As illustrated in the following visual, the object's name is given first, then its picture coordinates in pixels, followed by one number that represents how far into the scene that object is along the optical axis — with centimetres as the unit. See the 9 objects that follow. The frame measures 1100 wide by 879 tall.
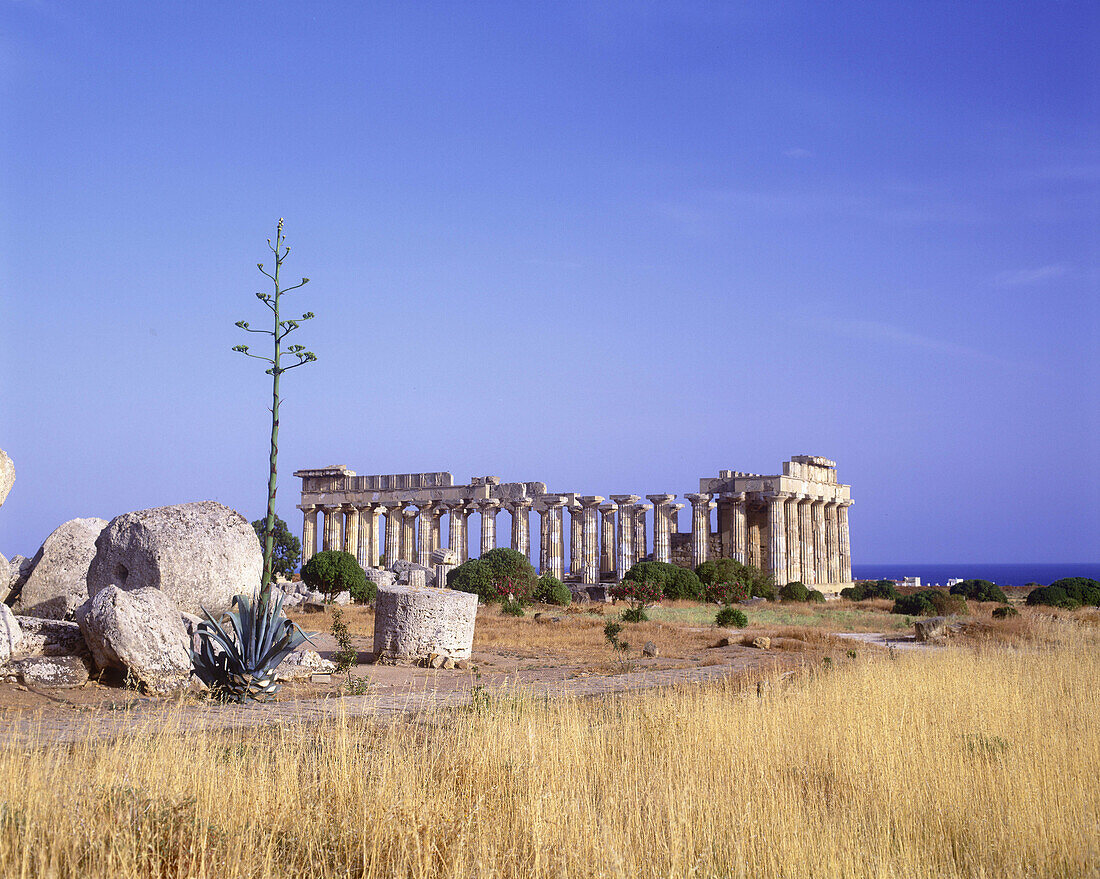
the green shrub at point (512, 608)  3045
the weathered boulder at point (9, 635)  1221
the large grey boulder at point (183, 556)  1446
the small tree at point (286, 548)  5627
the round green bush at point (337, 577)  3794
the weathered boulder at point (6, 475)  1472
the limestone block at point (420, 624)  1681
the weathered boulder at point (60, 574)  1662
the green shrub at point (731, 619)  2809
